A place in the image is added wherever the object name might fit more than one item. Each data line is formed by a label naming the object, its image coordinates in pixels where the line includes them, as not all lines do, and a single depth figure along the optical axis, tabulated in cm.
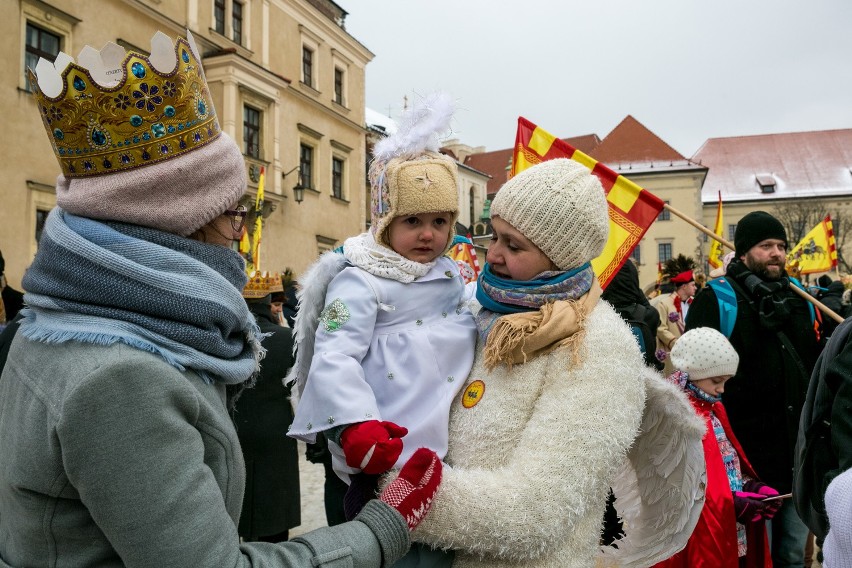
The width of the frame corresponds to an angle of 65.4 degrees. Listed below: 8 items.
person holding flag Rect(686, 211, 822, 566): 394
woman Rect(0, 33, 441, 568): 115
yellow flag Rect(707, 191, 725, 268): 1098
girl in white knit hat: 308
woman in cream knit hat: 168
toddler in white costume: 182
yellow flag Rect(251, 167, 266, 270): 1071
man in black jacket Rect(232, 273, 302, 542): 464
